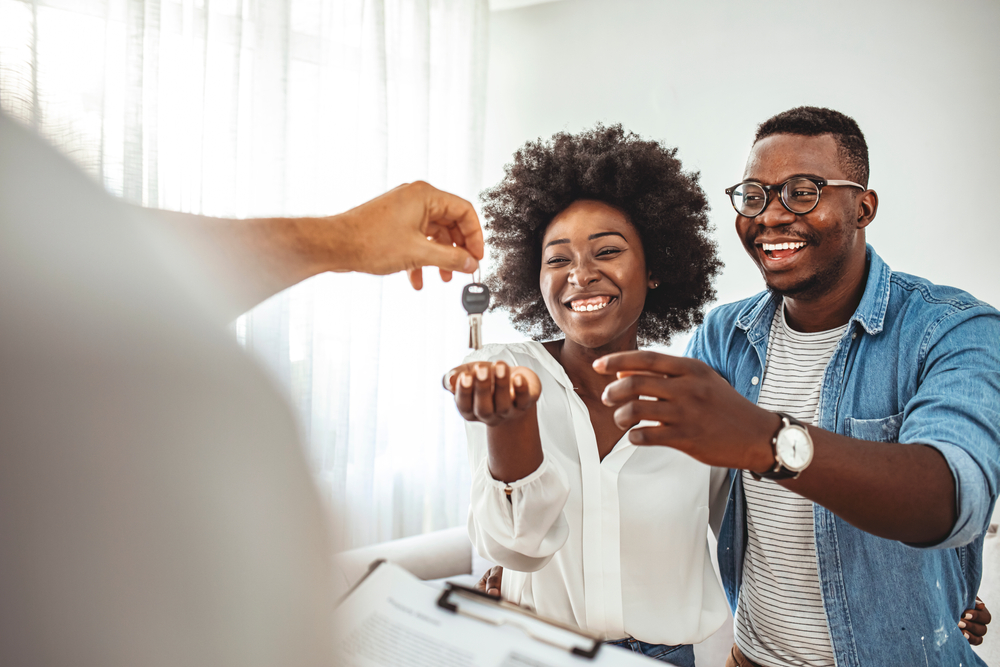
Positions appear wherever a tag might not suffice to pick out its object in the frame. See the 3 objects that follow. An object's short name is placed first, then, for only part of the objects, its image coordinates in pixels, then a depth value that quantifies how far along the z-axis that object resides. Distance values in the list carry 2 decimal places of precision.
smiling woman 1.17
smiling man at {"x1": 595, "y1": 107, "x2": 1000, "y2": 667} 0.88
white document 0.68
